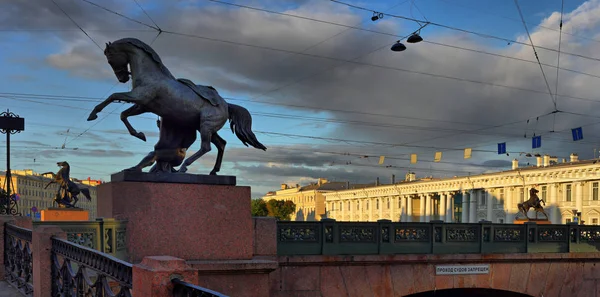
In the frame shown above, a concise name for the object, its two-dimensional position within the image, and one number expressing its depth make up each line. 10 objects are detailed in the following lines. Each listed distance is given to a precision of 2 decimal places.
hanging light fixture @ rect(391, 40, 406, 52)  17.09
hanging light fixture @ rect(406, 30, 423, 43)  16.00
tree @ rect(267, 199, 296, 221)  117.44
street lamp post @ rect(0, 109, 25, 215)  21.91
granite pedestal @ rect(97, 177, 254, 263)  8.04
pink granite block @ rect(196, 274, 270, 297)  8.46
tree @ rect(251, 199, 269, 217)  111.88
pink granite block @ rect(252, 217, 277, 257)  9.87
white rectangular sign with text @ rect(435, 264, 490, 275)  12.52
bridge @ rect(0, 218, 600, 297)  8.39
